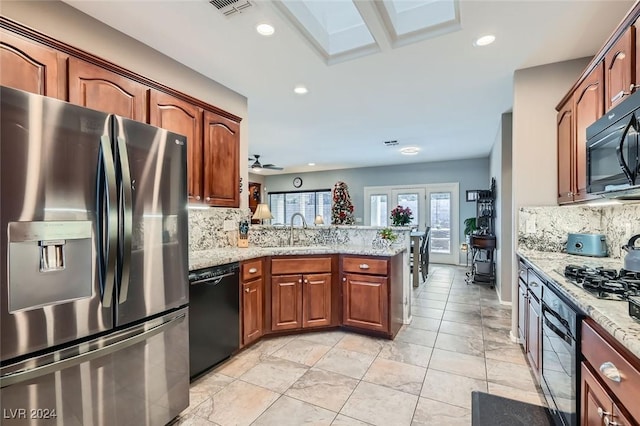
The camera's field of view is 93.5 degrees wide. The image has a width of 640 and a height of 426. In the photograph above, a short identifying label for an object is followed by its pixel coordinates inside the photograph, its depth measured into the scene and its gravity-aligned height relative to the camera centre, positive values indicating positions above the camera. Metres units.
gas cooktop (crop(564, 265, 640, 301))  1.29 -0.35
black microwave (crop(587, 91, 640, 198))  1.41 +0.32
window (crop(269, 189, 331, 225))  9.26 +0.26
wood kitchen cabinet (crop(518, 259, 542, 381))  2.00 -0.78
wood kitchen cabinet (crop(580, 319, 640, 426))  0.91 -0.59
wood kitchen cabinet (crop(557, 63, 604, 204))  2.05 +0.63
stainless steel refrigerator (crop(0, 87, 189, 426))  1.19 -0.25
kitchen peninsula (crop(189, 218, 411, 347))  2.94 -0.76
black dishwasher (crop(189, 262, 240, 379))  2.20 -0.81
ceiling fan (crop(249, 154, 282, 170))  6.92 +1.11
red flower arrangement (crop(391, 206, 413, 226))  4.75 -0.08
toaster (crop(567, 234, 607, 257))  2.40 -0.27
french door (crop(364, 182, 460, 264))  7.41 +0.04
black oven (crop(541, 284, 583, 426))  1.34 -0.75
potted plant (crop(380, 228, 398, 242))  3.32 -0.25
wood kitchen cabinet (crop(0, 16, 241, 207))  1.67 +0.82
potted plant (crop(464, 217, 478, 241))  6.20 -0.28
